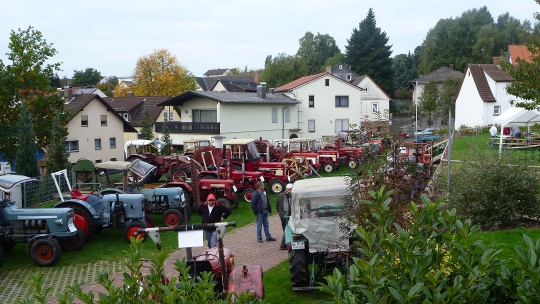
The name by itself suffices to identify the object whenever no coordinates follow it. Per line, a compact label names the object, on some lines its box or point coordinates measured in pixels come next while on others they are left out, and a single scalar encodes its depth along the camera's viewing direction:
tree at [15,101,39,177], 23.80
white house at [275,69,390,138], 44.09
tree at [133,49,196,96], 63.50
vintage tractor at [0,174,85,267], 12.18
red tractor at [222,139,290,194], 22.95
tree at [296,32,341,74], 92.78
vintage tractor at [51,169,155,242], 14.13
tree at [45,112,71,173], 23.11
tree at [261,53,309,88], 72.25
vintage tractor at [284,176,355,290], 9.35
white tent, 26.48
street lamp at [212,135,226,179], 17.05
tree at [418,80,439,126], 51.56
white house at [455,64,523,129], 43.59
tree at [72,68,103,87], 97.56
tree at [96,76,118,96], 79.25
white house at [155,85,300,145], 36.78
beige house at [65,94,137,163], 36.31
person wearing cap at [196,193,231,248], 11.85
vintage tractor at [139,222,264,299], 6.16
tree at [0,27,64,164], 24.88
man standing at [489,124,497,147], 30.16
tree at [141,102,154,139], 39.09
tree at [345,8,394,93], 69.94
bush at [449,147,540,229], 12.08
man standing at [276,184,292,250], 13.01
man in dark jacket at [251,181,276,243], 13.84
